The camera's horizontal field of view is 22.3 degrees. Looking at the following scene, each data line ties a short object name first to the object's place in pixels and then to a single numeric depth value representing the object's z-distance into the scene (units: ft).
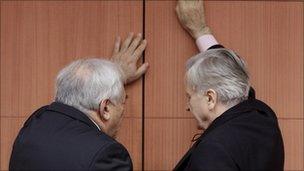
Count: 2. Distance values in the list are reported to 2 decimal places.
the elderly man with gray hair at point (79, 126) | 7.03
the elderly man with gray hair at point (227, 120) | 7.28
